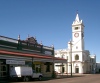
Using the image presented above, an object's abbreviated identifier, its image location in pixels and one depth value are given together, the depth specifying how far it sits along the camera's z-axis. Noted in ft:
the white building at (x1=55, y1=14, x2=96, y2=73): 161.38
